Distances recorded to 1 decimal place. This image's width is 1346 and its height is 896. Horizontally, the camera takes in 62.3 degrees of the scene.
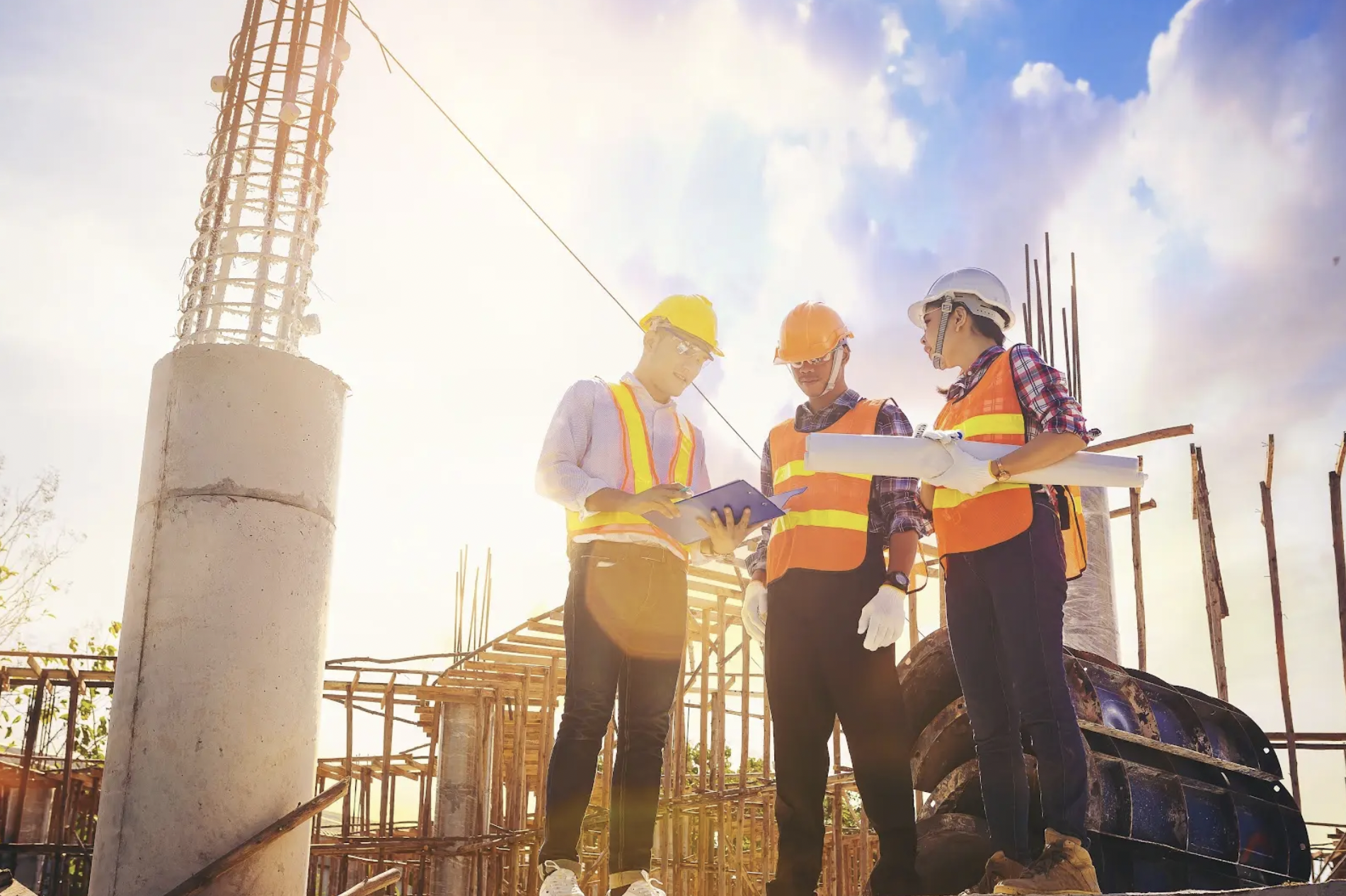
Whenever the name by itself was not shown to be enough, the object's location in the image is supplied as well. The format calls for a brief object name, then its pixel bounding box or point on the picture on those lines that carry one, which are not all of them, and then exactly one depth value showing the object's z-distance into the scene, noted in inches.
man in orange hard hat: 158.4
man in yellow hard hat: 164.4
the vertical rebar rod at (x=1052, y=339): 605.6
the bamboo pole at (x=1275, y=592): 570.9
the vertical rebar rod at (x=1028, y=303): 592.8
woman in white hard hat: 145.2
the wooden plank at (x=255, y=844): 180.7
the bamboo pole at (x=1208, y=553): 597.9
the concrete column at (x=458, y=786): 687.7
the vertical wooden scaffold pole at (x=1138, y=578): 533.6
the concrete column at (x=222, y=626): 184.2
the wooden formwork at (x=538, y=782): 528.4
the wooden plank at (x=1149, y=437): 446.0
